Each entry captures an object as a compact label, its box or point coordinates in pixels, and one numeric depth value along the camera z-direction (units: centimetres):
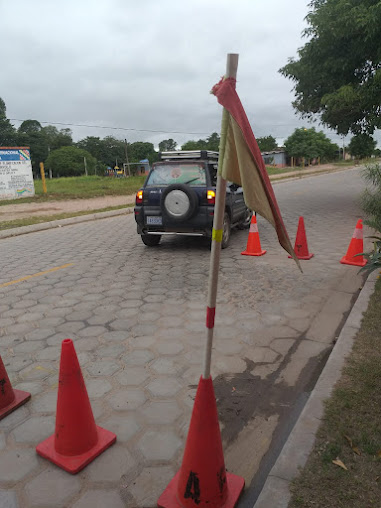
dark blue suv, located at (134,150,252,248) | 688
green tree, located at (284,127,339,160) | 7269
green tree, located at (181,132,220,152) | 9264
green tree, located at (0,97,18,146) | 6069
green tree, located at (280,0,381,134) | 1003
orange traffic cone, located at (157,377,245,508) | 196
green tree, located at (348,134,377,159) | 1310
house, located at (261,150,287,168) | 7852
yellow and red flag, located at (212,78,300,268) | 166
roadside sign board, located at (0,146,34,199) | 1747
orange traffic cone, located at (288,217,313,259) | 689
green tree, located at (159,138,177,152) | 13725
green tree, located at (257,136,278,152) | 8371
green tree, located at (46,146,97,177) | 7800
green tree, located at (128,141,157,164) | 10944
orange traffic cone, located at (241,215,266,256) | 721
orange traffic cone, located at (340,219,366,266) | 642
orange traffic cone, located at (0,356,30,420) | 279
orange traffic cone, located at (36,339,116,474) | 234
